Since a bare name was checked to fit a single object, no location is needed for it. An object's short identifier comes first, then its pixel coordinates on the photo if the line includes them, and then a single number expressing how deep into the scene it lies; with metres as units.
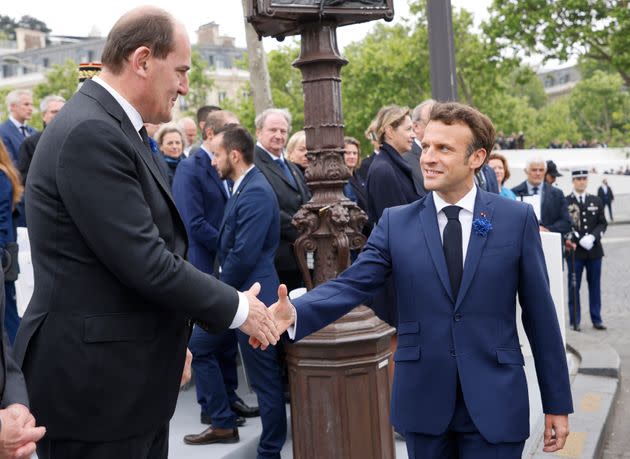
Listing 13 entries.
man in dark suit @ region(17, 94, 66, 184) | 7.79
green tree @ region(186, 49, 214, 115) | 55.84
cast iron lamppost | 4.78
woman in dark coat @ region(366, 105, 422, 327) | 6.30
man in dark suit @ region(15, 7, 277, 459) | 2.82
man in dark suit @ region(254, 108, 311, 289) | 6.46
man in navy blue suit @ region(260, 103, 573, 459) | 3.42
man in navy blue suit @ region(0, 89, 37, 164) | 8.90
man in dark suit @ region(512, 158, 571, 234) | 11.29
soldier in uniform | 11.11
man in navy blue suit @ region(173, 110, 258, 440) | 6.36
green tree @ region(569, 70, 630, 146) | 85.75
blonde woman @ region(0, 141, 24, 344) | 5.79
